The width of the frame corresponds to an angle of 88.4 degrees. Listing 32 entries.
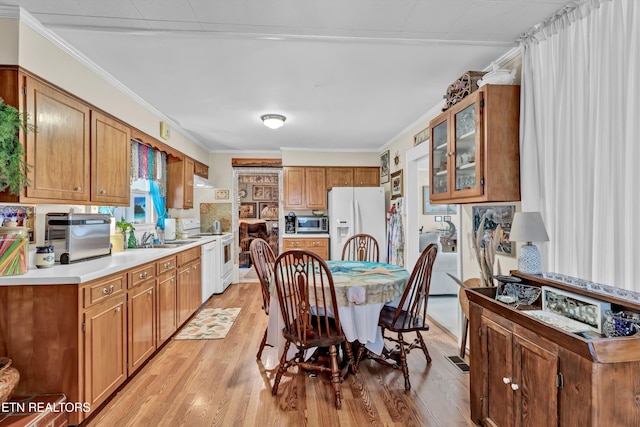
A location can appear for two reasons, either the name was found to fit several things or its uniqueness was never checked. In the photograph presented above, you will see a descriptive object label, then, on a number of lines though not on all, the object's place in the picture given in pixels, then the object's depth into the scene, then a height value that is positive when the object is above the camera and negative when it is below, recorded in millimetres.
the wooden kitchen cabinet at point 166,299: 3058 -851
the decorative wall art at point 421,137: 3975 +955
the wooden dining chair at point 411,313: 2449 -787
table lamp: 1864 -133
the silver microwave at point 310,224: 5840 -198
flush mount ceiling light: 3877 +1105
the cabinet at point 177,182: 4738 +452
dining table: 2424 -685
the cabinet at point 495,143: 2191 +464
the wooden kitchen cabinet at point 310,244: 5660 -535
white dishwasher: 4609 -815
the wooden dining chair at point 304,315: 2242 -720
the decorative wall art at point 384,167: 5568 +797
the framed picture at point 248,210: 8758 +81
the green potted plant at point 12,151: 1839 +362
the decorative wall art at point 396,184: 4884 +442
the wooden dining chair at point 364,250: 3971 -456
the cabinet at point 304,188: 5863 +448
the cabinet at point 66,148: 2010 +482
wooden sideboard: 1180 -668
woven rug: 3498 -1301
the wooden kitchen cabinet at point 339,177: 5926 +648
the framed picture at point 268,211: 8797 +54
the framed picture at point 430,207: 5902 +102
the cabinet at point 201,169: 5289 +736
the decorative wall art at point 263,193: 8805 +536
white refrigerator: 5438 -3
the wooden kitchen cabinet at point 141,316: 2521 -838
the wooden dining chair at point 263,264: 2843 -440
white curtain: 1548 +409
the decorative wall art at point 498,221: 2479 -68
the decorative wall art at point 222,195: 5977 +328
